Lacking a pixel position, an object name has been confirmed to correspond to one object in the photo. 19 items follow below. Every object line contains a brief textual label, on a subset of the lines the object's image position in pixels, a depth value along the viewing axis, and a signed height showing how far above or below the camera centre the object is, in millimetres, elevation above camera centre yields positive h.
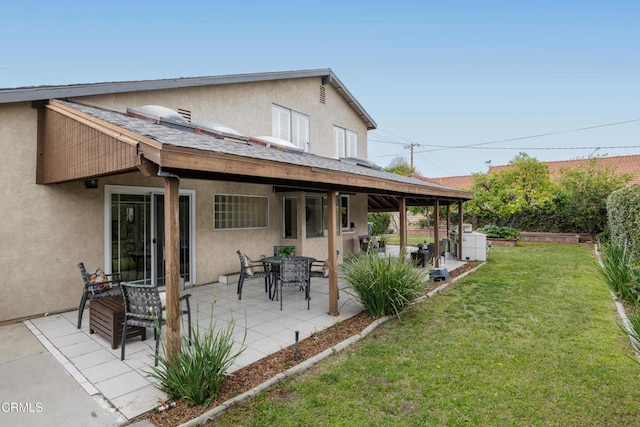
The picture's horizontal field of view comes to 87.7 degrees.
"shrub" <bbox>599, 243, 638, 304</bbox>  6996 -1368
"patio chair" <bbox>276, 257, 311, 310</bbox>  6797 -1110
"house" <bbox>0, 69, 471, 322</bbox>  4188 +639
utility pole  37669 +8151
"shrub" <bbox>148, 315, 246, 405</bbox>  3438 -1609
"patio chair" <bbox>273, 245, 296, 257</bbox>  8875 -886
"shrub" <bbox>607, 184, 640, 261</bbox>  8117 -46
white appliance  13078 -1188
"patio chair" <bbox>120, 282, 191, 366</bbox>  4363 -1168
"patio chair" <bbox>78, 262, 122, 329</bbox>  5684 -1211
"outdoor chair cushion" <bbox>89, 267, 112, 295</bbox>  5809 -1085
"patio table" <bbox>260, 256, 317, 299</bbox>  7511 -1133
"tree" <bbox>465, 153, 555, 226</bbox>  18844 +1655
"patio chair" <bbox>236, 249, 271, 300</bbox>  7508 -1262
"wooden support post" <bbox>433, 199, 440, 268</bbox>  11133 -764
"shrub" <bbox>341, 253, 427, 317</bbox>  6090 -1220
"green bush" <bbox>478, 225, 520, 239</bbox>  19073 -906
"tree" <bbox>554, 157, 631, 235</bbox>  18312 +1155
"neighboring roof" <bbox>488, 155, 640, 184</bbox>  25406 +4448
